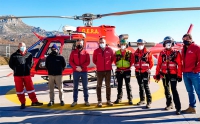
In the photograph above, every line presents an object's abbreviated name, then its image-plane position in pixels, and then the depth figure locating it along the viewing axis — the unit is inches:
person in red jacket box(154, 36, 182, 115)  205.4
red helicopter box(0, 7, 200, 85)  320.5
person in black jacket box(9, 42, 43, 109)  233.3
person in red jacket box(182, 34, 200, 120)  198.2
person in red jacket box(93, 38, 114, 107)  238.1
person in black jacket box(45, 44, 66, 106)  239.3
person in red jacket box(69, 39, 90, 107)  239.6
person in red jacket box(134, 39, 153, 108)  227.9
